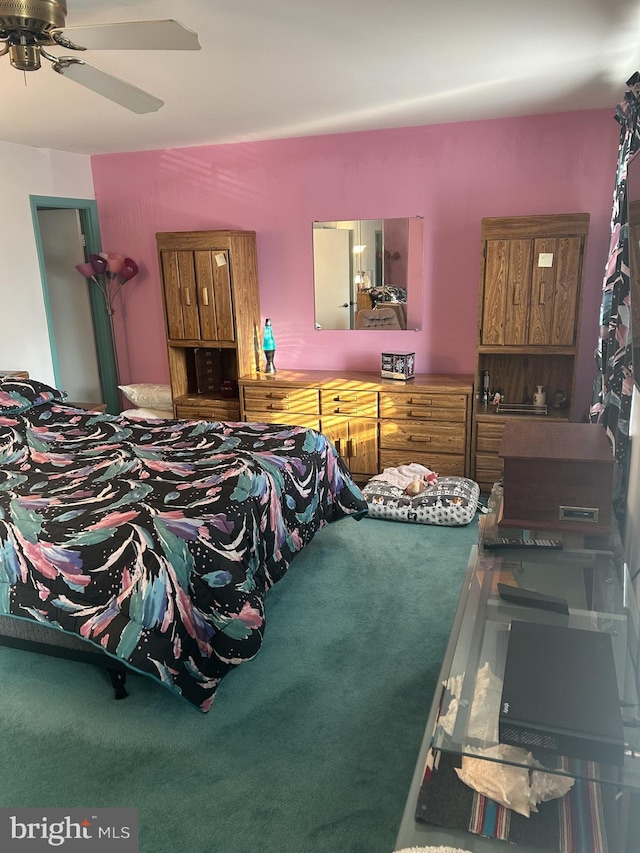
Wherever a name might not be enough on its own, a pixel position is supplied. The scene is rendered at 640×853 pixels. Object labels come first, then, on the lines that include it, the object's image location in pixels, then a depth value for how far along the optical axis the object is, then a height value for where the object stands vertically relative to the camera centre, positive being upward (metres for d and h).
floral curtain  2.47 -0.31
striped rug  1.40 -1.23
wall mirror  4.53 -0.05
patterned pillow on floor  3.90 -1.44
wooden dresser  4.27 -1.01
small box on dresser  4.45 -0.68
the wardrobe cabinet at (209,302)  4.64 -0.24
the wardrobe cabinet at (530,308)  3.83 -0.28
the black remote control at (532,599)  1.77 -0.93
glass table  1.35 -0.96
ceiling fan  1.88 +0.72
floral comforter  2.28 -1.05
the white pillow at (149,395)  5.28 -1.00
